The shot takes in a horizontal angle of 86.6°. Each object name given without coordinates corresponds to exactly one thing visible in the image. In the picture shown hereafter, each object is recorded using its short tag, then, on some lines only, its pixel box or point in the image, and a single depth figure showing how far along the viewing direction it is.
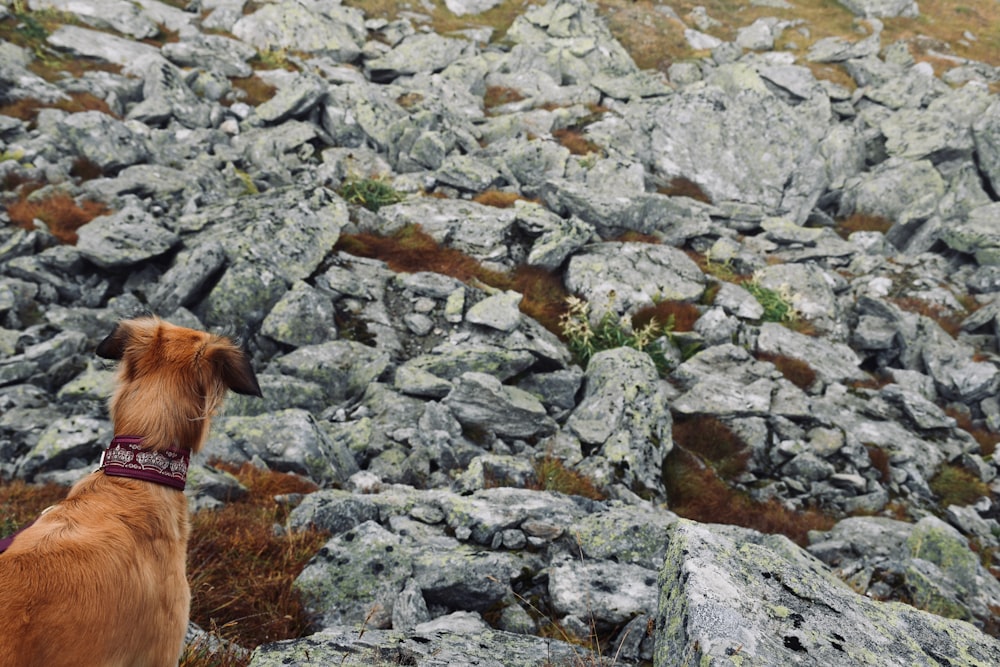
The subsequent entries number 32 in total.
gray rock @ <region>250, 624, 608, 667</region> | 3.11
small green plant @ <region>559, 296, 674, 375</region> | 12.35
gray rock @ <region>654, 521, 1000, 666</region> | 2.56
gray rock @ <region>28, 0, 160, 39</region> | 24.09
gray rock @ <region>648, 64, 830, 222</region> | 23.33
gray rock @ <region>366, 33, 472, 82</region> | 29.42
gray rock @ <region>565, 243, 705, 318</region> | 14.02
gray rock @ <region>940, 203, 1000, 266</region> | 19.59
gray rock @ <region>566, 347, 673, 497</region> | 8.54
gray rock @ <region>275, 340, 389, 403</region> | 9.59
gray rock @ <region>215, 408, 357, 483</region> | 7.13
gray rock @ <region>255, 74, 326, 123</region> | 19.34
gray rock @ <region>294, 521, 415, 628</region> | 4.43
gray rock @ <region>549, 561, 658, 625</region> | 4.25
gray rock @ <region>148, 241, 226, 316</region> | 9.88
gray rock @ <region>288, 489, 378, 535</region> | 5.61
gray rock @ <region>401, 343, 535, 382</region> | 9.95
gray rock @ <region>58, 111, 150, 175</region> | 13.73
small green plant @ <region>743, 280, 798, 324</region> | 15.33
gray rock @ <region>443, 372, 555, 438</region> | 8.88
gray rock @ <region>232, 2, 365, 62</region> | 28.22
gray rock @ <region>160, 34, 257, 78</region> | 23.01
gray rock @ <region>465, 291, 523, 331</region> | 11.22
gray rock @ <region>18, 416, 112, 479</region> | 6.39
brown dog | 2.18
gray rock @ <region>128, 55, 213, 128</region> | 17.52
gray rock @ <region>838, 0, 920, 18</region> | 46.47
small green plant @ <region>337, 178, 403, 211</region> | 15.55
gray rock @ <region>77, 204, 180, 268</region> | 10.13
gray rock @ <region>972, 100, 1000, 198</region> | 23.58
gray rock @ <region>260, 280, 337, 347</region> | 10.15
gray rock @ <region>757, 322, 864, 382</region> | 13.47
